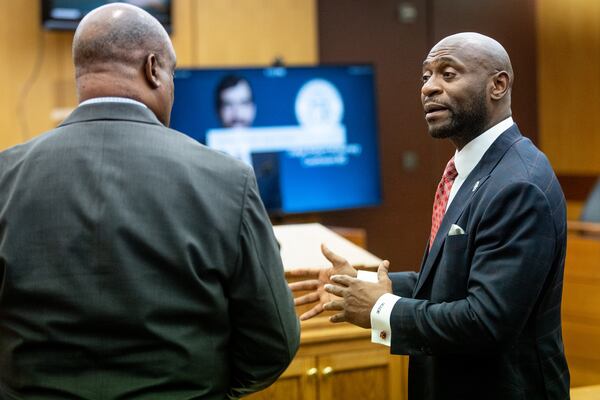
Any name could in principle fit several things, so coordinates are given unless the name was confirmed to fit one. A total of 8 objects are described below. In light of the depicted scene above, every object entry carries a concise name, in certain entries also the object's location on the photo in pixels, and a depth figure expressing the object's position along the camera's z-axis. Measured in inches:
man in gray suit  119.6
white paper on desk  198.5
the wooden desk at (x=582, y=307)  335.6
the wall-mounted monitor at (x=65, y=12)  399.5
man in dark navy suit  136.6
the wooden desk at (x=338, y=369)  199.5
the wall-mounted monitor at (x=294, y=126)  419.8
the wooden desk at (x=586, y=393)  216.8
